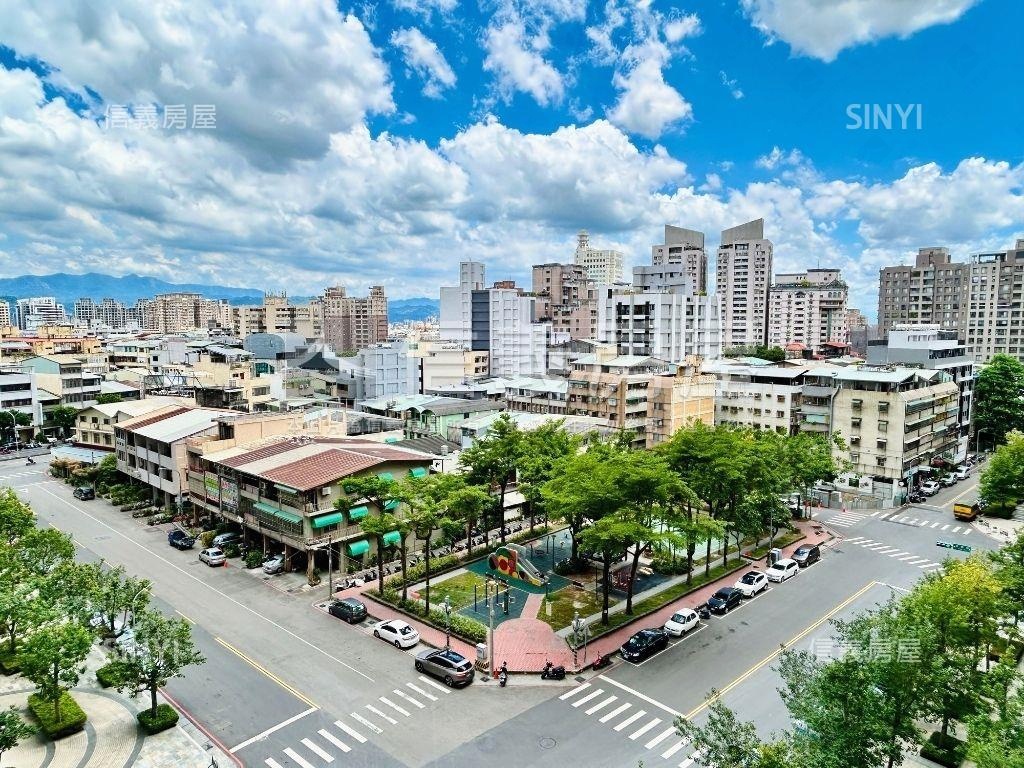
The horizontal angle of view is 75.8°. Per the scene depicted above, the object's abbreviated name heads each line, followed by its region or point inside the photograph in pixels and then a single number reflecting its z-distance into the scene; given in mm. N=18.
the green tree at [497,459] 47875
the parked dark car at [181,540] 47875
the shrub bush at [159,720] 25812
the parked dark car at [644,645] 32281
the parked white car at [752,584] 39844
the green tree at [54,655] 24161
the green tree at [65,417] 88525
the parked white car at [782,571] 42719
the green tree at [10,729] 20297
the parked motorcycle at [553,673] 30391
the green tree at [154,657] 25422
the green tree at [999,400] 82062
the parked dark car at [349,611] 36031
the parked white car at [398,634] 33406
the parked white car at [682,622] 34812
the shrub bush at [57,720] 25531
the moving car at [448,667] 29677
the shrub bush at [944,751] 23656
